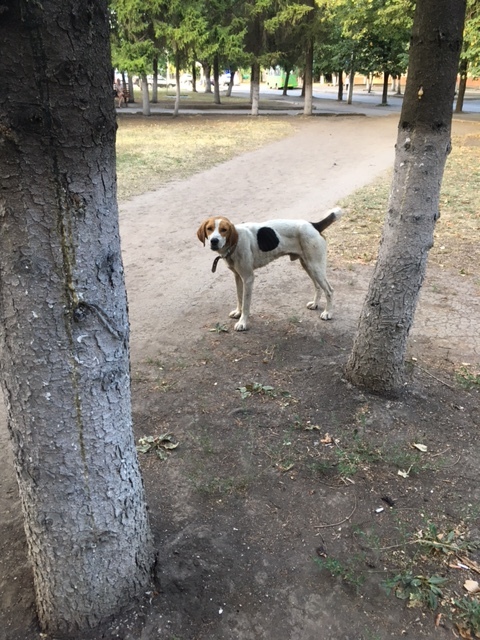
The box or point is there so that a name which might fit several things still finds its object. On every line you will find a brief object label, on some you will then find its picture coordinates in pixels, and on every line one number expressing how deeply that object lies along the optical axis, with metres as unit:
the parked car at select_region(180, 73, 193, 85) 66.50
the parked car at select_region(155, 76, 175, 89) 58.53
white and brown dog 4.99
